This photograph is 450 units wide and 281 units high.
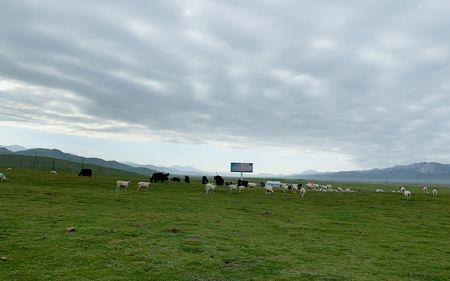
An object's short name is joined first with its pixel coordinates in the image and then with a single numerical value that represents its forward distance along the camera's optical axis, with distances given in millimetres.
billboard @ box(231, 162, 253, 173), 111331
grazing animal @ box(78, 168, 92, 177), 74375
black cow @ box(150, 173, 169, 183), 72062
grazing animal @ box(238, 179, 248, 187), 73825
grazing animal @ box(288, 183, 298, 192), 69188
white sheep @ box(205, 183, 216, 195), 51862
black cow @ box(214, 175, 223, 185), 76212
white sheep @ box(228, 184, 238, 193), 58675
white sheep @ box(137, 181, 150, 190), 52128
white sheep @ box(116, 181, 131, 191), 49775
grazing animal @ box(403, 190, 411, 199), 57200
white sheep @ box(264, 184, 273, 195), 58156
